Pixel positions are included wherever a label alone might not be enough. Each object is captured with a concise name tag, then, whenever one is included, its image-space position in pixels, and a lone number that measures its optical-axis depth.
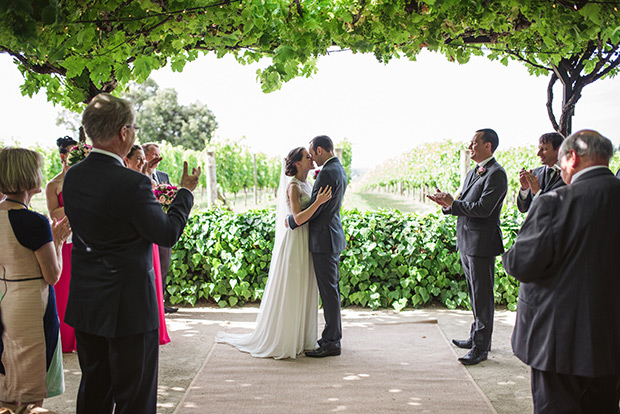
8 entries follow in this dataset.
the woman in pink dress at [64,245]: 4.22
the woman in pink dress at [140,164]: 4.70
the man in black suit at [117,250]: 2.25
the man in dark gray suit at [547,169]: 4.06
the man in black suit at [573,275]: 2.31
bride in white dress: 4.60
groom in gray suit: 4.55
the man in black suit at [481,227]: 4.28
